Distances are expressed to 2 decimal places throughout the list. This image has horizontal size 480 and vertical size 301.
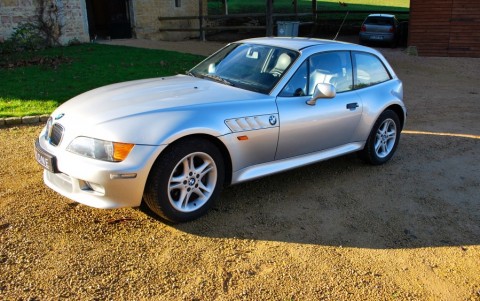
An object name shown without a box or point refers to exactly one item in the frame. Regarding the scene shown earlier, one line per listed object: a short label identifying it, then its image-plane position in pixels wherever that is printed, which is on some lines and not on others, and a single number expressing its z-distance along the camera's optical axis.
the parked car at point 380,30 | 20.00
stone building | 14.76
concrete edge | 6.78
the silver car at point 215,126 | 3.59
